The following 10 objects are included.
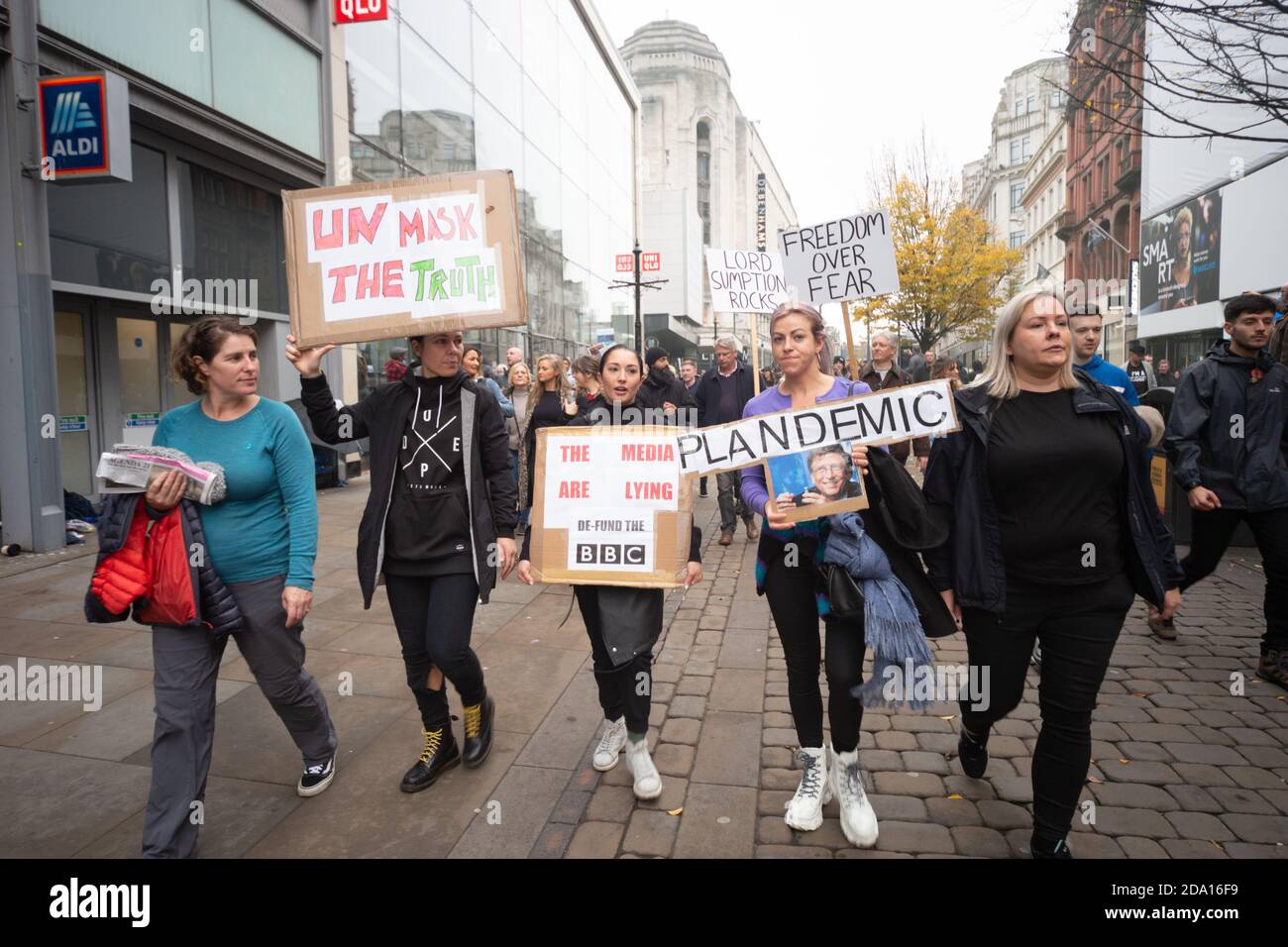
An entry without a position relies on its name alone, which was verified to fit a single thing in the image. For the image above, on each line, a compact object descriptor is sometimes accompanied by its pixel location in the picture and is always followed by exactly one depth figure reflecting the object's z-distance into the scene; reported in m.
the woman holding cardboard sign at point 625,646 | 3.43
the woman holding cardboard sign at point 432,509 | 3.41
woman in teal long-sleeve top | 2.91
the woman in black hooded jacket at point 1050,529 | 2.85
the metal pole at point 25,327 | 7.64
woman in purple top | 3.13
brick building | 36.16
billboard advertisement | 24.19
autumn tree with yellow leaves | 29.91
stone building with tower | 77.00
